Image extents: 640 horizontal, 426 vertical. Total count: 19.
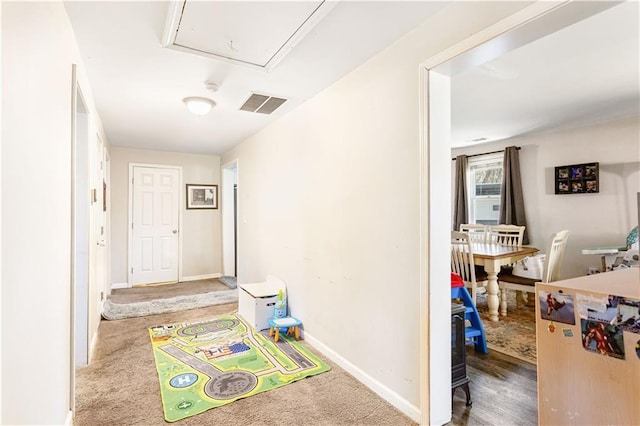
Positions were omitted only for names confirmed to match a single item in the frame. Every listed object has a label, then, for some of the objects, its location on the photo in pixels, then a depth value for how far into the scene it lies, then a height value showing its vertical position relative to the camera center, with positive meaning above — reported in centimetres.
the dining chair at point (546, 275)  308 -61
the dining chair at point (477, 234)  434 -27
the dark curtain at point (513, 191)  471 +35
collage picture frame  399 +47
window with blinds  523 +46
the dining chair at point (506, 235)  418 -26
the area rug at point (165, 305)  376 -113
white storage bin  325 -89
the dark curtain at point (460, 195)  549 +35
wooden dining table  317 -45
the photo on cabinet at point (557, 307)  128 -38
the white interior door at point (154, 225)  529 -16
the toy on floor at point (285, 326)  299 -104
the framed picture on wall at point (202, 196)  573 +34
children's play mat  207 -116
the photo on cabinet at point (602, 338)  115 -45
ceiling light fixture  289 +100
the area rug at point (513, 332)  267 -111
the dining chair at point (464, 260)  324 -47
